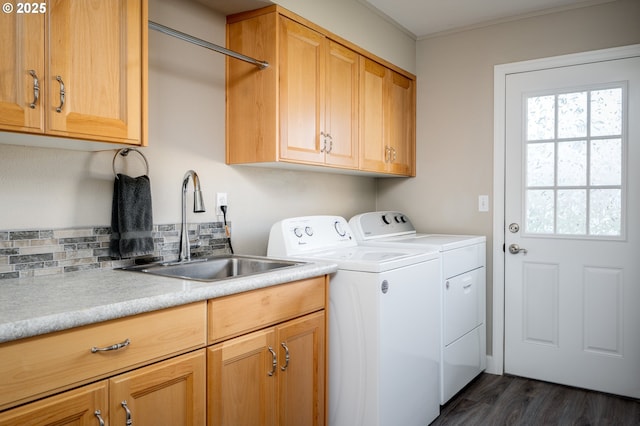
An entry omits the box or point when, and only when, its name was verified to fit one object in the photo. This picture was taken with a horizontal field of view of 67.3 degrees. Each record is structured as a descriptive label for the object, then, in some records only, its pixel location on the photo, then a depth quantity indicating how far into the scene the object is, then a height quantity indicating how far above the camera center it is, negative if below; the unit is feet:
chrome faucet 7.07 -0.22
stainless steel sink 6.62 -0.86
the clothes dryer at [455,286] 8.96 -1.59
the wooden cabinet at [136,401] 3.77 -1.69
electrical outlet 7.88 +0.13
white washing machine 6.89 -1.88
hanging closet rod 6.07 +2.28
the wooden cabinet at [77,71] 4.43 +1.39
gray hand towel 6.18 -0.13
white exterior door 9.52 -0.38
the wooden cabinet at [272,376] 5.30 -2.05
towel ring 6.42 +0.74
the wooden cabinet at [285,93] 7.55 +1.92
